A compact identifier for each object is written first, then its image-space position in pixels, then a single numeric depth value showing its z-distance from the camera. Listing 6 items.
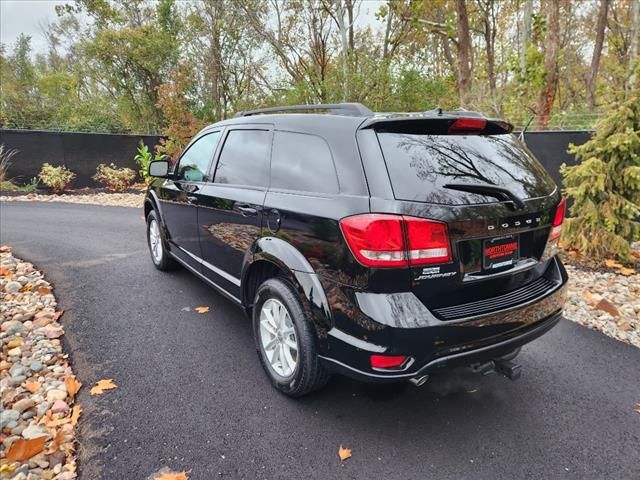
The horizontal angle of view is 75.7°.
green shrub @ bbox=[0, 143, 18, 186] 10.67
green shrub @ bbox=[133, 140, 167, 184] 11.52
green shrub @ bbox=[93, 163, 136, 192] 11.31
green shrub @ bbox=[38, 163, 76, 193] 10.75
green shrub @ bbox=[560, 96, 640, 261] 4.61
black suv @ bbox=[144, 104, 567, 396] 1.94
